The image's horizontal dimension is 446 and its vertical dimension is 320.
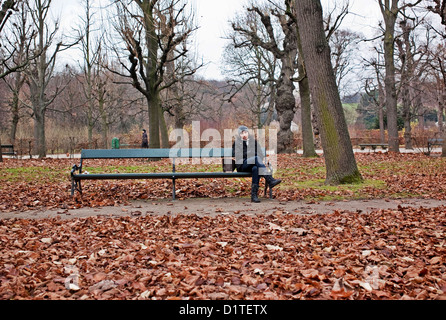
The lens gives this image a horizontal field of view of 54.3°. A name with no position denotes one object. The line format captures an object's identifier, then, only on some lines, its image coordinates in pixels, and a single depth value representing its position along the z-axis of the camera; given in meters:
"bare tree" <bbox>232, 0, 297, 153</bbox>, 21.05
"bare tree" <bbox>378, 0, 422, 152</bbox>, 21.94
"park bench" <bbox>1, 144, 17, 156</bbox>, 23.30
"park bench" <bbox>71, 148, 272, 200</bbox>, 8.24
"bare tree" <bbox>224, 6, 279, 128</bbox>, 33.72
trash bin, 28.06
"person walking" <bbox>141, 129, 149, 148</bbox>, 29.28
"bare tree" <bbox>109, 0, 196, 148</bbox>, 17.12
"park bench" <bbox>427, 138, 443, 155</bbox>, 21.07
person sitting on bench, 8.10
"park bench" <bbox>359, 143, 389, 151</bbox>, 28.17
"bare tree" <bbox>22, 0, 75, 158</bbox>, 23.53
